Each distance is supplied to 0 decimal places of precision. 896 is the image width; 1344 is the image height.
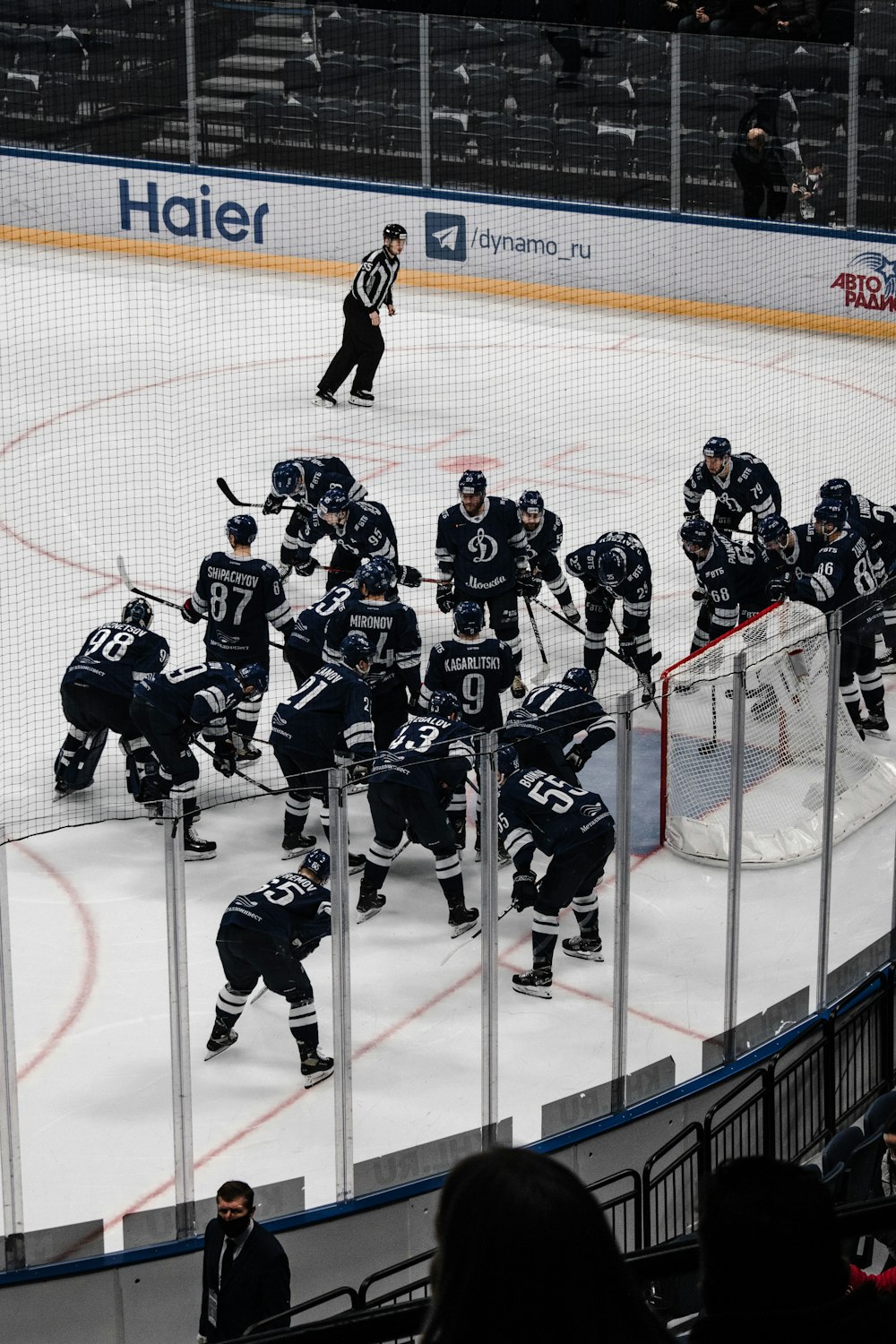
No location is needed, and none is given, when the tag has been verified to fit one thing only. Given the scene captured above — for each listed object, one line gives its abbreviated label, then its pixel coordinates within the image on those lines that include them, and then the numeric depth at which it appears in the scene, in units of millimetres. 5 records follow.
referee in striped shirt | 27391
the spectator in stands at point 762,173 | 29781
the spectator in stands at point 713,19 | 32000
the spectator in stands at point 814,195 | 29562
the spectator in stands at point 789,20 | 31891
